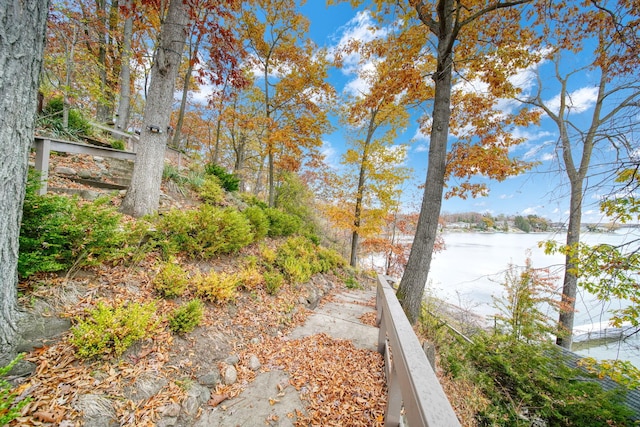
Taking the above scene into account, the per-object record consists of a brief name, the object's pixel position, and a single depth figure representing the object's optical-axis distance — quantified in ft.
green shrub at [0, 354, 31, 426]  3.60
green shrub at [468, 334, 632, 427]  10.02
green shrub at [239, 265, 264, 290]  11.71
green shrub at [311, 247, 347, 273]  21.25
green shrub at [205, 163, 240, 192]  22.72
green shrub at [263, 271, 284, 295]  12.87
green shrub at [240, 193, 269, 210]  24.13
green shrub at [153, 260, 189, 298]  8.56
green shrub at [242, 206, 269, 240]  16.11
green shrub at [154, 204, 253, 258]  10.73
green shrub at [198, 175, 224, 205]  18.21
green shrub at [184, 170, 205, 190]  19.04
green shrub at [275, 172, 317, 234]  39.93
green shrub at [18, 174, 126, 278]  6.18
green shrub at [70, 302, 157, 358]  5.68
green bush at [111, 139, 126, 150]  20.01
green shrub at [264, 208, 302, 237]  19.99
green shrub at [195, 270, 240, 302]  9.57
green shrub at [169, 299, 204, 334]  7.68
